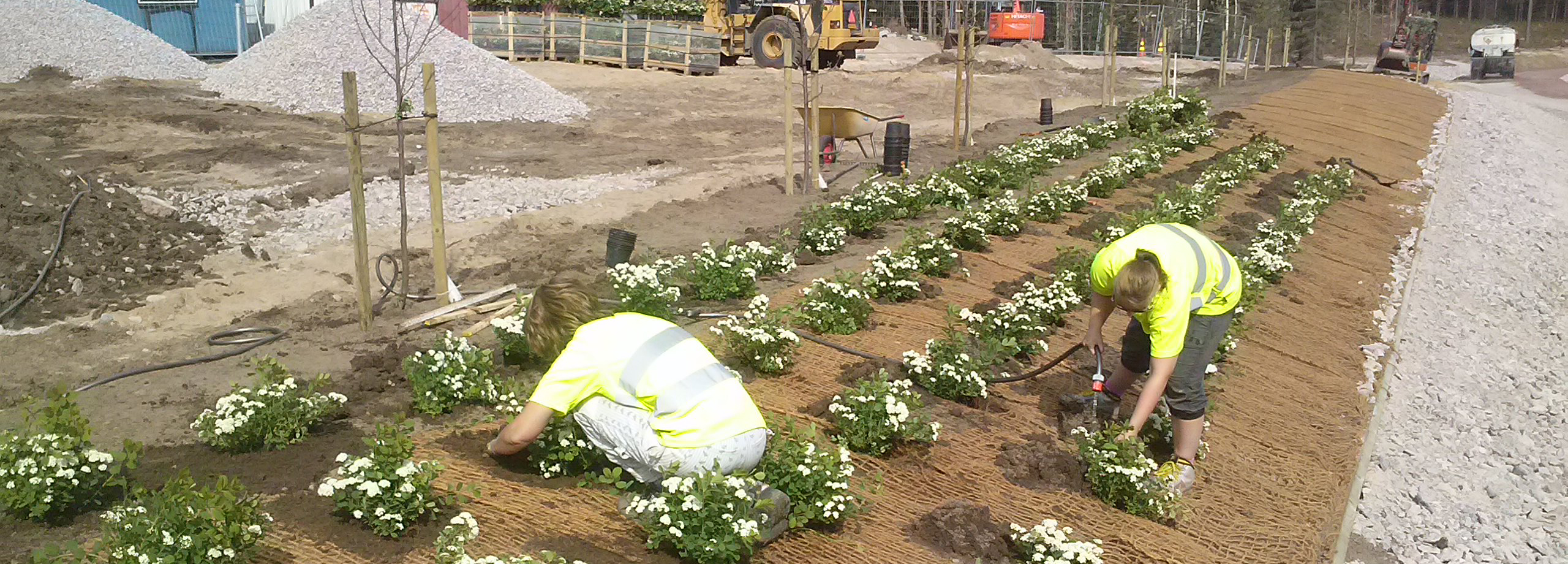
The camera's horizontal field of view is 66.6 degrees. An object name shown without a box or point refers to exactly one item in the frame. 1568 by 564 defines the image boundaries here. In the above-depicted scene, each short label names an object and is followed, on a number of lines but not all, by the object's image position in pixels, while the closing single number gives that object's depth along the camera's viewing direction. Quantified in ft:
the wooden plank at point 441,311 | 27.27
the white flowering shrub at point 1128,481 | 18.57
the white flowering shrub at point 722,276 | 27.94
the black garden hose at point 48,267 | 30.89
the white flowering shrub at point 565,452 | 17.02
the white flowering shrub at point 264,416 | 18.38
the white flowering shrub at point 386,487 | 15.30
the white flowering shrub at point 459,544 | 13.60
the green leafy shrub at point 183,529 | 13.50
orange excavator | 159.53
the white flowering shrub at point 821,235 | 33.42
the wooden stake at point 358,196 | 25.81
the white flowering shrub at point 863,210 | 36.65
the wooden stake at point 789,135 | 42.69
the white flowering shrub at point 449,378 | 20.39
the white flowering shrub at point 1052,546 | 15.67
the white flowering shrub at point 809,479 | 16.37
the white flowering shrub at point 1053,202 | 37.91
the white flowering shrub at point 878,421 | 18.99
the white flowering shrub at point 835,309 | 25.38
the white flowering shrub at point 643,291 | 24.18
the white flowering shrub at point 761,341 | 22.27
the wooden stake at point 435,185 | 28.02
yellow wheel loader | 106.93
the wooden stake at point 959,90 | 55.98
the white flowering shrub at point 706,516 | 14.65
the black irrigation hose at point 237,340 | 26.53
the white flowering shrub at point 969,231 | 33.63
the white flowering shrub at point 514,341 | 22.44
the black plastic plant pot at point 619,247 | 31.22
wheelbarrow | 54.29
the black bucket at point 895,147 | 50.78
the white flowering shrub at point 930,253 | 30.30
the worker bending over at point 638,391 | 15.23
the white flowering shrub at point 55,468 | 15.64
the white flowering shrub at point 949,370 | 21.89
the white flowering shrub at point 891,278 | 28.04
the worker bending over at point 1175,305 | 18.48
